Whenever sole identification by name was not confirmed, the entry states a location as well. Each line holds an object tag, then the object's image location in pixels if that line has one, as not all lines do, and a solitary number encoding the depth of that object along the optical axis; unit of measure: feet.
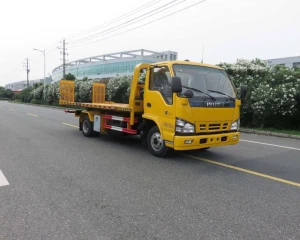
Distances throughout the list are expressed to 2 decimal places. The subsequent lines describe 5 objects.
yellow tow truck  19.01
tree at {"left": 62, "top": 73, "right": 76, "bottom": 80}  145.71
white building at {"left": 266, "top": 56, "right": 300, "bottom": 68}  220.04
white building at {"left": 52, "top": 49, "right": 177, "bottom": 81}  271.49
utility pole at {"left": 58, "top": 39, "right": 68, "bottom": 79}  180.85
